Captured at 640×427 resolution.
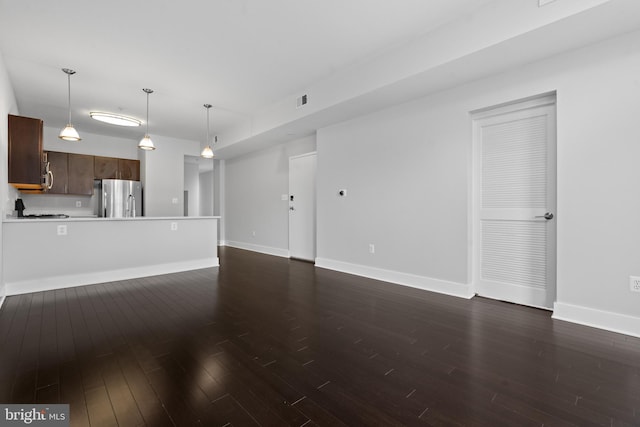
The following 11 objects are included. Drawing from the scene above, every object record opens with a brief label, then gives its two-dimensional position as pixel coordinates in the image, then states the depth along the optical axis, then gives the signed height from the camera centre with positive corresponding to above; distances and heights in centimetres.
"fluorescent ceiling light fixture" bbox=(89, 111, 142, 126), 516 +165
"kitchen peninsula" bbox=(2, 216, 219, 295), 366 -57
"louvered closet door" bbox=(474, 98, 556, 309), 311 +6
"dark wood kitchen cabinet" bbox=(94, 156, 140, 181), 666 +99
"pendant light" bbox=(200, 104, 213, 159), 552 +107
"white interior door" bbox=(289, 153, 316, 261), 592 +6
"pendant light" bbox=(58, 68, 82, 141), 406 +106
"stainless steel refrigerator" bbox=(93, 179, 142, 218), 658 +28
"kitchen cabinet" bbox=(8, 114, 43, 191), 387 +79
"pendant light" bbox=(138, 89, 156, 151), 489 +111
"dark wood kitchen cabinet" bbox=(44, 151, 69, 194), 615 +85
